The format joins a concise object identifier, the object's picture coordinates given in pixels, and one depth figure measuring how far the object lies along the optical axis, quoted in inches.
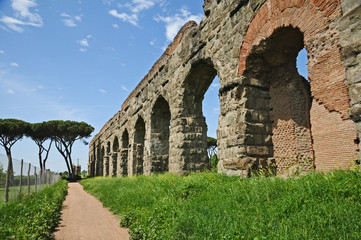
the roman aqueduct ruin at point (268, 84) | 147.3
